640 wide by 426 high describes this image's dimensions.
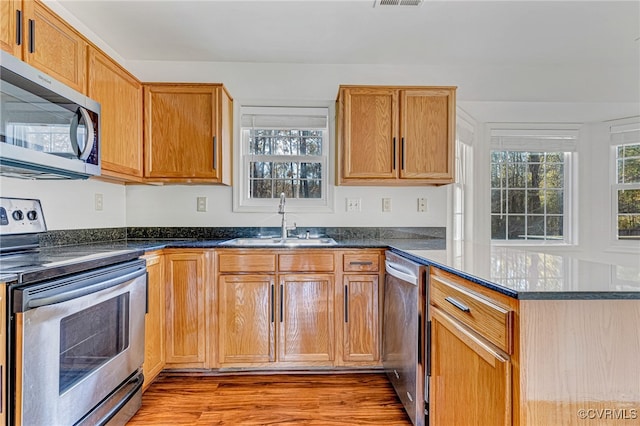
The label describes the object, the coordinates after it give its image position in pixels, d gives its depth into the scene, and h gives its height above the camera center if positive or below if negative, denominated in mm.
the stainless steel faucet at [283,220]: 2576 -43
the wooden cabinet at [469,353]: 927 -463
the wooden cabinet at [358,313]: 2168 -650
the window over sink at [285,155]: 2812 +514
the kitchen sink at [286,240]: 2531 -204
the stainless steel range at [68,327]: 1102 -462
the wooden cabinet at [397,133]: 2430 +610
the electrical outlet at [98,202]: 2330 +83
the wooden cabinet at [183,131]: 2369 +599
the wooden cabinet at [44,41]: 1369 +798
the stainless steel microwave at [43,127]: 1253 +379
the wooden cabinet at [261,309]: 2141 -618
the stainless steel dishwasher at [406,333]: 1525 -616
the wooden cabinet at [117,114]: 1886 +644
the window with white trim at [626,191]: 3039 +237
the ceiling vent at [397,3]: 1929 +1259
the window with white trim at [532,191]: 3139 +243
